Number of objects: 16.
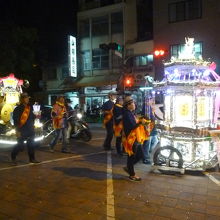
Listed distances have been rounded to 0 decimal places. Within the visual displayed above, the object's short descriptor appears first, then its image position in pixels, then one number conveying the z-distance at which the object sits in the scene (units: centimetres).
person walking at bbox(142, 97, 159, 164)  827
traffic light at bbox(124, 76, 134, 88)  1587
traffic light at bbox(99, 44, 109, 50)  1545
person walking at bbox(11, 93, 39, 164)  819
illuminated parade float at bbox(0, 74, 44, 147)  1206
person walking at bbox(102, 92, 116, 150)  1032
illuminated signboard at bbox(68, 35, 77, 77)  2798
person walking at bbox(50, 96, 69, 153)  995
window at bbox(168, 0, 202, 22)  2252
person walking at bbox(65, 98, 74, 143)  1205
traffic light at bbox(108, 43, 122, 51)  1555
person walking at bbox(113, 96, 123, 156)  942
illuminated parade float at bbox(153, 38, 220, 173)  722
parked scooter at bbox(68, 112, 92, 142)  1234
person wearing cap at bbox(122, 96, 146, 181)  652
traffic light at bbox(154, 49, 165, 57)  1487
